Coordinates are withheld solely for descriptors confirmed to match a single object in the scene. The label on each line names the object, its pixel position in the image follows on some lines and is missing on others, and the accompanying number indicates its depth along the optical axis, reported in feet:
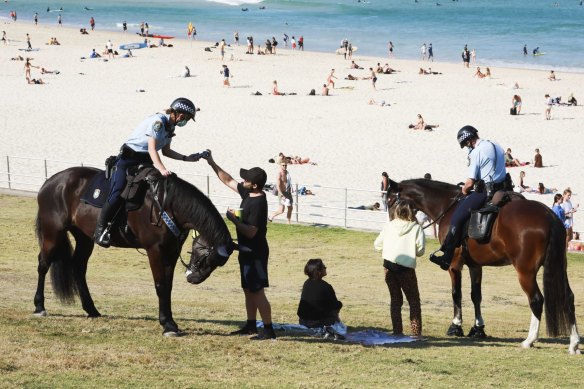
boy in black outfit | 35.73
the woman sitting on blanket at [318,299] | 38.14
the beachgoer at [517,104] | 159.12
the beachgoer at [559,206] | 74.00
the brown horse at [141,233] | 36.45
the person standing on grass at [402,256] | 38.40
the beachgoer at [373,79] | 185.62
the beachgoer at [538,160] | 117.70
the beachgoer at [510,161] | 117.91
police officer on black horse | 37.32
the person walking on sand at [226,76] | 189.26
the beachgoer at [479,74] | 204.23
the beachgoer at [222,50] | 233.35
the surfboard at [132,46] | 251.46
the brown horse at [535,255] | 39.68
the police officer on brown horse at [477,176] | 42.11
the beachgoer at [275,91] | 177.99
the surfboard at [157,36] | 285.35
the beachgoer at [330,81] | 185.98
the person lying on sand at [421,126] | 144.05
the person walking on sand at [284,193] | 80.94
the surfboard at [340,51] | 259.80
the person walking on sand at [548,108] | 154.30
